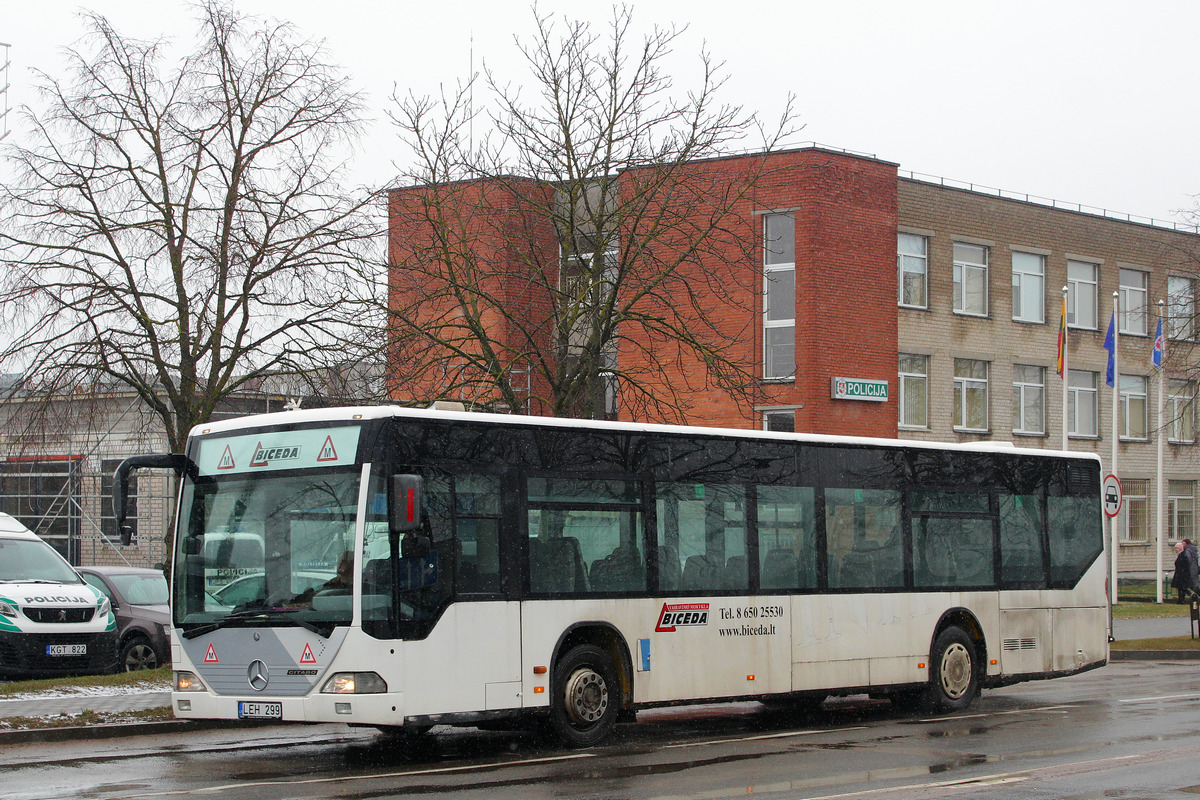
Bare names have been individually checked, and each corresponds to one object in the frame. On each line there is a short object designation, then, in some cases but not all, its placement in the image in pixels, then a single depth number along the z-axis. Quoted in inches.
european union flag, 1387.8
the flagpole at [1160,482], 1349.7
